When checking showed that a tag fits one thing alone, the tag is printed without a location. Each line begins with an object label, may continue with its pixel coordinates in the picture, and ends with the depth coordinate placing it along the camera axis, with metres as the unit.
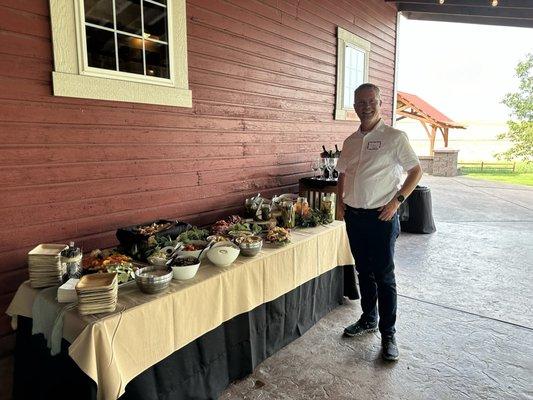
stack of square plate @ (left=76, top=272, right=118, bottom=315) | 1.61
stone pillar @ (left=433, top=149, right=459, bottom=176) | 13.96
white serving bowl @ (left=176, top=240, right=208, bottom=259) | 2.25
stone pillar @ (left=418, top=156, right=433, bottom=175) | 14.48
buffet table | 1.57
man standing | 2.46
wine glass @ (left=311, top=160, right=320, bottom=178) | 4.32
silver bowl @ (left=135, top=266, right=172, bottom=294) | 1.82
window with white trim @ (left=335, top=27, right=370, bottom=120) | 5.13
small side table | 3.80
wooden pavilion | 14.02
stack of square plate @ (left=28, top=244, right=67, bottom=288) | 1.88
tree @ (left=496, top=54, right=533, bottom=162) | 17.55
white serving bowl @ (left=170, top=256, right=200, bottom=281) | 1.99
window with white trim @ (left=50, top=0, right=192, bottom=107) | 2.25
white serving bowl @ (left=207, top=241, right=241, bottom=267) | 2.21
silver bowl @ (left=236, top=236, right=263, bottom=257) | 2.39
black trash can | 5.88
